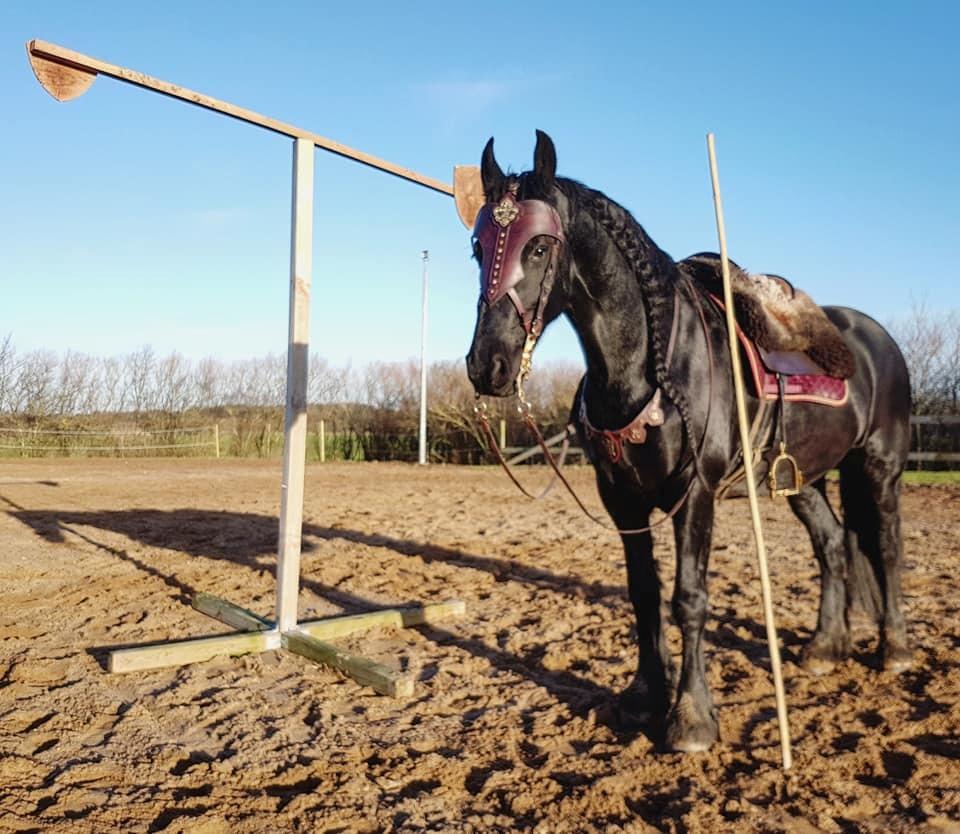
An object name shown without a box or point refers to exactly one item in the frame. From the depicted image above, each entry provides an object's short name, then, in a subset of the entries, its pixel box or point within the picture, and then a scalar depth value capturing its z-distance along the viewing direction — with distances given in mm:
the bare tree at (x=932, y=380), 22062
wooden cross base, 4363
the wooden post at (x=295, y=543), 4391
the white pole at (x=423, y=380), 25008
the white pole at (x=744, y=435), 3340
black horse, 3016
